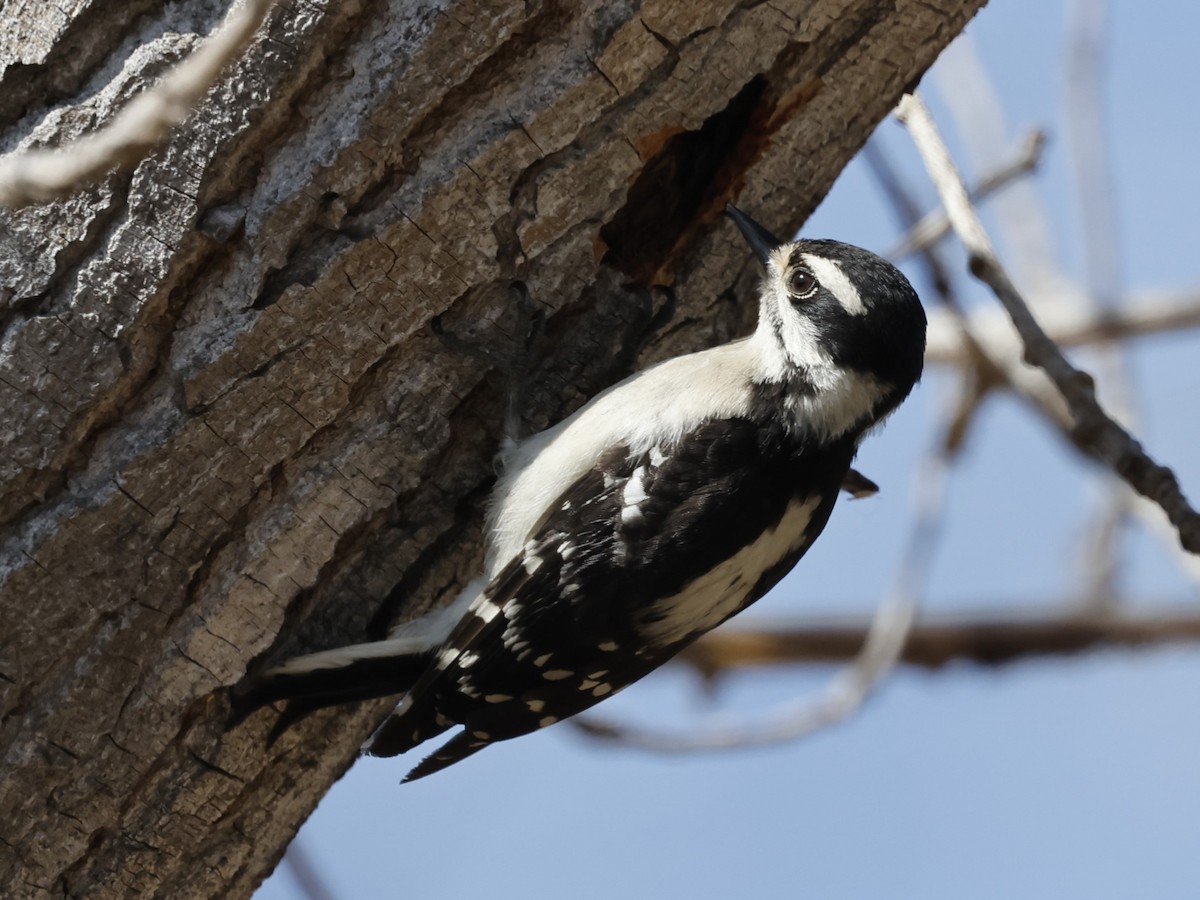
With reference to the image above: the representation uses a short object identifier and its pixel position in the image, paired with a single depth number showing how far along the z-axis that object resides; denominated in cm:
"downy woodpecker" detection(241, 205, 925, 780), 614
